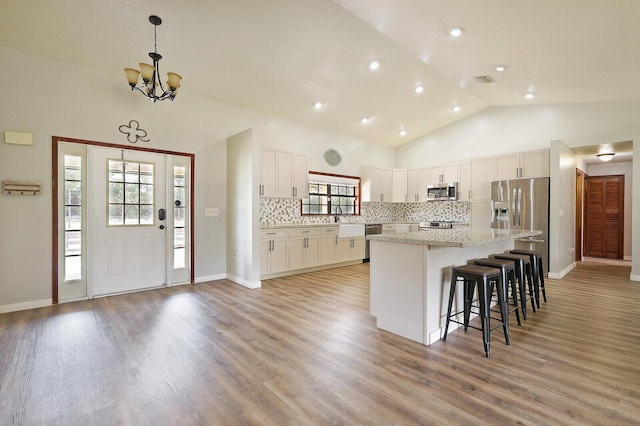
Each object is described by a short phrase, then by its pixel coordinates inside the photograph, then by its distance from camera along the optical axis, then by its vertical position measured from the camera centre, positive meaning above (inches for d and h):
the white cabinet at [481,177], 246.3 +26.7
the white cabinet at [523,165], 216.7 +33.5
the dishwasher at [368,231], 271.4 -18.0
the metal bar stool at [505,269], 109.0 -20.7
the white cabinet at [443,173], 269.9 +33.3
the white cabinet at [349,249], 247.4 -31.5
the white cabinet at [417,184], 292.2 +25.1
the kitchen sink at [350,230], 248.9 -16.0
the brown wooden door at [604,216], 287.1 -4.7
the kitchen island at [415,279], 105.0 -24.3
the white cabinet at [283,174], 209.8 +25.7
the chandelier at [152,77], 117.4 +51.4
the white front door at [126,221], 162.1 -6.0
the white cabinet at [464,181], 259.4 +25.1
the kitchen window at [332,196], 257.0 +12.9
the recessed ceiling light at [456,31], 130.4 +75.8
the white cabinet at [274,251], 199.5 -26.8
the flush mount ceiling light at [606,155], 227.5 +40.8
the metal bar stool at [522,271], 127.0 -25.1
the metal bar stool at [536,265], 142.8 -25.6
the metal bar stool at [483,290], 98.9 -26.8
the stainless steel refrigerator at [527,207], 211.2 +2.7
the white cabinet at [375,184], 286.2 +24.8
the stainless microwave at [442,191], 265.7 +16.7
